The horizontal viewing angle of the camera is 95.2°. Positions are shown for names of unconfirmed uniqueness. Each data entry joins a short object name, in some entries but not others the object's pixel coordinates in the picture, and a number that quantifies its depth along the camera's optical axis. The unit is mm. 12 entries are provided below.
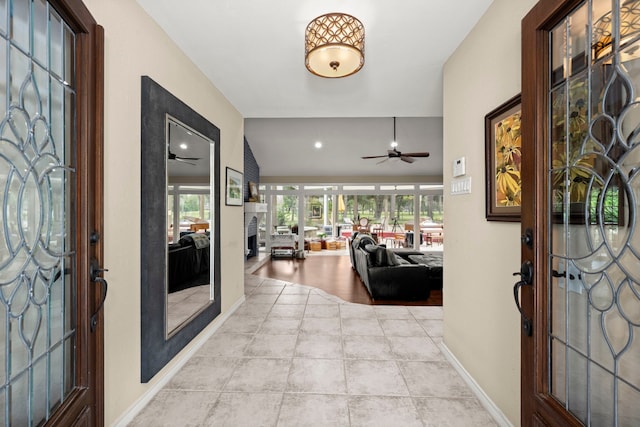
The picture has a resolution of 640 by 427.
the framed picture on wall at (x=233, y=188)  3285
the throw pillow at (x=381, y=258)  4281
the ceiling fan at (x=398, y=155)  5852
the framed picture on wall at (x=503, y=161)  1529
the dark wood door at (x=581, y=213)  889
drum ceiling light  1683
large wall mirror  1890
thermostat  2104
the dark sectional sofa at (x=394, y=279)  4188
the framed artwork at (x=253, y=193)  7671
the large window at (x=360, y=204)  9031
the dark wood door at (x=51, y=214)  946
